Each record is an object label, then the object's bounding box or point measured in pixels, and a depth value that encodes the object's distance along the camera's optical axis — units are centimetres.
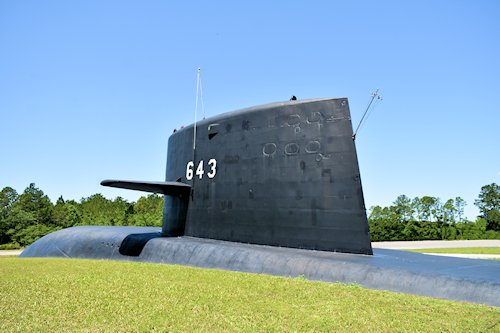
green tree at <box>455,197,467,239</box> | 4885
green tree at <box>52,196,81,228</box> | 5347
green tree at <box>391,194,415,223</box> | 4812
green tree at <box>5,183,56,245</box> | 4706
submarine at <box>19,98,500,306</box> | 619
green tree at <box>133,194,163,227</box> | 7834
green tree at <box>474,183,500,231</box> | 5062
